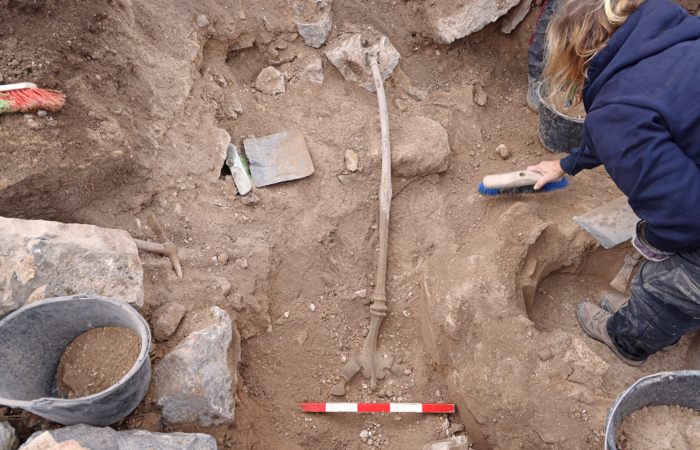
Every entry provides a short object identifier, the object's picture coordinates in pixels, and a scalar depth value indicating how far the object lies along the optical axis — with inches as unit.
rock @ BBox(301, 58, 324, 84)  138.9
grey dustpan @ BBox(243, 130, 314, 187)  116.7
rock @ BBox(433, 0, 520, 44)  138.6
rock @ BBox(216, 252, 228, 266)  98.0
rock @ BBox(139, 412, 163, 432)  71.8
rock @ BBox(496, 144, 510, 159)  132.5
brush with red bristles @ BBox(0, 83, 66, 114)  76.9
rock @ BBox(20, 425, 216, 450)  60.6
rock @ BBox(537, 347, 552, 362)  87.3
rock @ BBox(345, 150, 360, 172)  120.9
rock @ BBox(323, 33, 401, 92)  137.5
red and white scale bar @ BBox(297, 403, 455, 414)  94.0
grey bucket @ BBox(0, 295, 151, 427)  59.4
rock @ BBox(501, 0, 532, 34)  139.6
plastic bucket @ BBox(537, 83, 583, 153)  115.6
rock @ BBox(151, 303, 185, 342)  80.3
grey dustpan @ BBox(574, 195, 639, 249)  95.3
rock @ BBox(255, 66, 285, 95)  136.0
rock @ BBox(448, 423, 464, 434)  92.4
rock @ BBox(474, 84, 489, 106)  146.4
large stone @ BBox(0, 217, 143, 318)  68.2
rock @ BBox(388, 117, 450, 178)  120.8
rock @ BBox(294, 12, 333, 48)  138.3
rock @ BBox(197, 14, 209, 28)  120.2
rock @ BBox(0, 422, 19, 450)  62.1
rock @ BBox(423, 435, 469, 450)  83.0
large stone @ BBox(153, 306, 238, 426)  74.0
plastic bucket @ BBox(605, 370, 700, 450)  64.6
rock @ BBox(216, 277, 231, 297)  91.7
